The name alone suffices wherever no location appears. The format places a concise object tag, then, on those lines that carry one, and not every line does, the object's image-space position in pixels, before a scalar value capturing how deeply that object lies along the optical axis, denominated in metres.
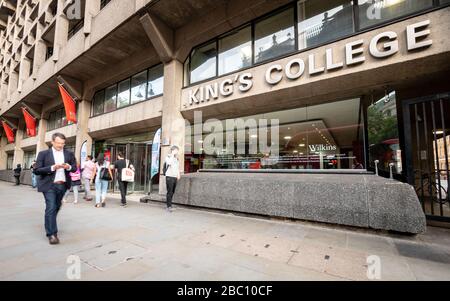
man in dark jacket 3.81
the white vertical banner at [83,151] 14.00
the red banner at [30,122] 19.89
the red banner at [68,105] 14.14
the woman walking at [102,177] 7.57
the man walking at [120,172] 7.78
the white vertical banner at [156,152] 9.48
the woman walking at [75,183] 8.06
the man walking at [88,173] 9.16
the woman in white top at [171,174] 6.95
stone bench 4.15
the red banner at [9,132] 24.71
